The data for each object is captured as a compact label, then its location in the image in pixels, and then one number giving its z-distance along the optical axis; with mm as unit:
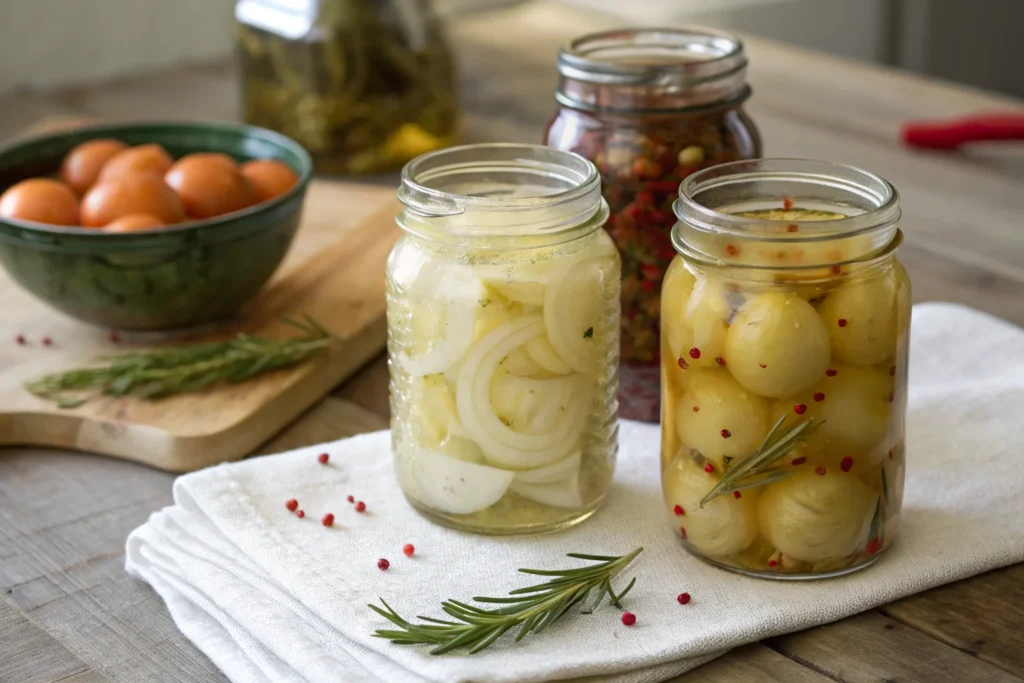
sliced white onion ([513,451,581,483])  884
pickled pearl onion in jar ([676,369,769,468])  837
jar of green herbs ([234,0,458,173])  1287
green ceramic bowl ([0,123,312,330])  1031
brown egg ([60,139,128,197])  1111
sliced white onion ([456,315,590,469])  864
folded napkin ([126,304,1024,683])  820
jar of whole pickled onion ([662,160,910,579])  828
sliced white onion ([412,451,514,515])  880
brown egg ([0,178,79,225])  1052
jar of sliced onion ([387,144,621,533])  864
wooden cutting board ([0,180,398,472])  983
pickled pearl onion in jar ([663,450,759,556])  850
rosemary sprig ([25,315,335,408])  1017
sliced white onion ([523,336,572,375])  868
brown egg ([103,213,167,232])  1038
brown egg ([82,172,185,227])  1051
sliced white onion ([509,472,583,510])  889
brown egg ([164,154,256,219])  1071
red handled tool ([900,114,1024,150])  1286
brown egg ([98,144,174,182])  1087
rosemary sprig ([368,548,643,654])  817
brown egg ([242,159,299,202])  1096
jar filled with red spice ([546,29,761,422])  934
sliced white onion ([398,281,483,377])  864
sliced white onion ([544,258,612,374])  867
